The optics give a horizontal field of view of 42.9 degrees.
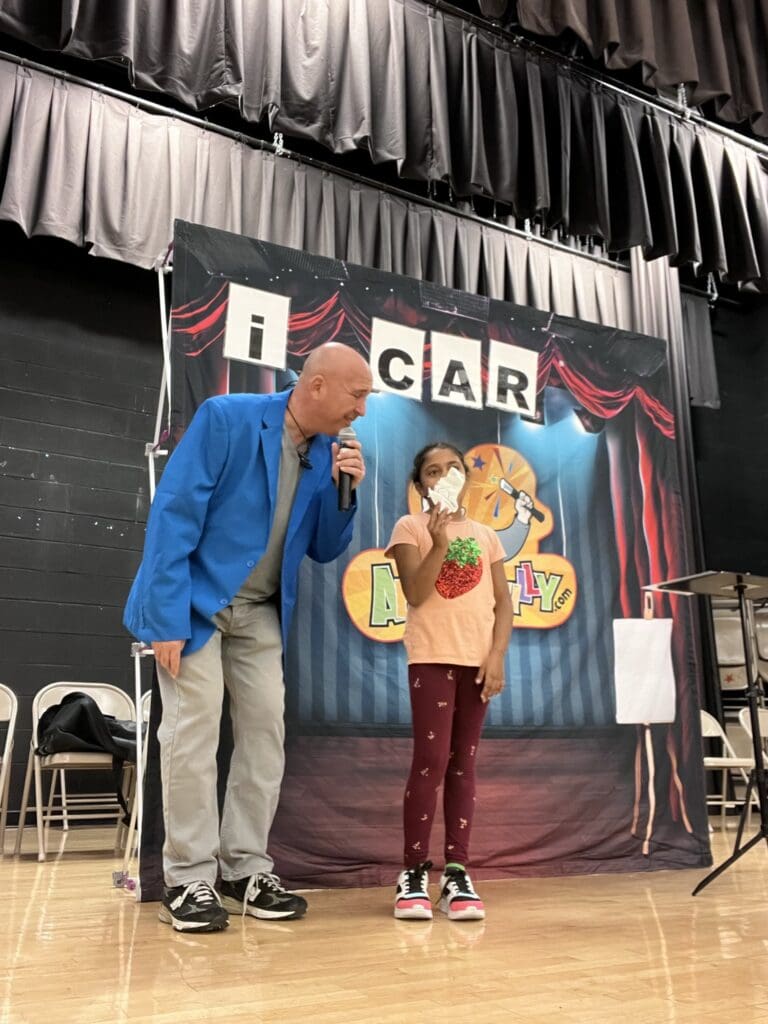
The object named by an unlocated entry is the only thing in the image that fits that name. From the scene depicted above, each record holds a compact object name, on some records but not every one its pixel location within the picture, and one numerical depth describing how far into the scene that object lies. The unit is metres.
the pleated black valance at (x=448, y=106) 3.97
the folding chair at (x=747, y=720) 5.84
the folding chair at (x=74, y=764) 4.22
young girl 2.61
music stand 3.00
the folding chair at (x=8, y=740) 4.22
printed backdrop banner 3.03
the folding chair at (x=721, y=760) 4.77
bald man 2.39
